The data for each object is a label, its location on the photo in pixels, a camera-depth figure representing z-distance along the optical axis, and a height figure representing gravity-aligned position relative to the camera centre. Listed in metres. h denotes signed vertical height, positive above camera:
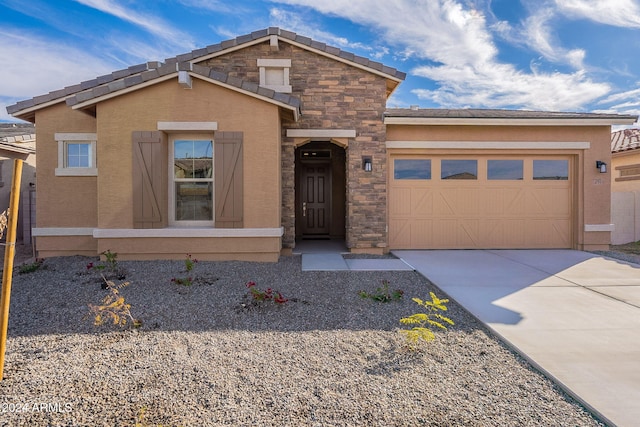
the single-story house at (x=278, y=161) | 6.42 +1.03
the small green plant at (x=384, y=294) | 4.39 -1.29
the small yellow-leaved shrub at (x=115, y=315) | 3.39 -1.28
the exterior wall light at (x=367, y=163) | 7.75 +1.02
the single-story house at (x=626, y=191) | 10.30 +0.52
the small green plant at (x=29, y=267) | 5.84 -1.21
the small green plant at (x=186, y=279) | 4.91 -1.21
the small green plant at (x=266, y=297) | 4.11 -1.23
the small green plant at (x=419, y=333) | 2.99 -1.25
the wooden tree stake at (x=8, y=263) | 2.39 -0.45
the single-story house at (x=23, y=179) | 9.63 +0.79
